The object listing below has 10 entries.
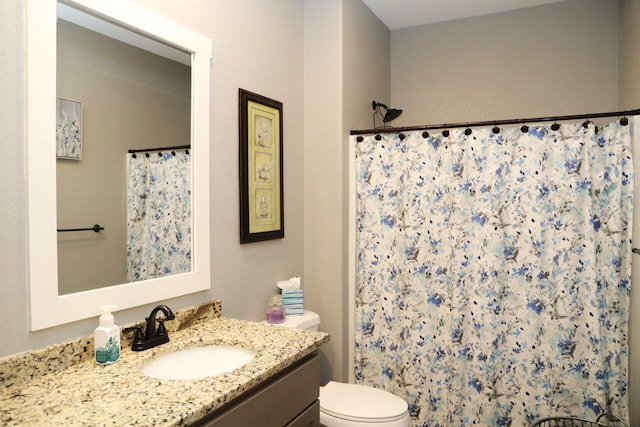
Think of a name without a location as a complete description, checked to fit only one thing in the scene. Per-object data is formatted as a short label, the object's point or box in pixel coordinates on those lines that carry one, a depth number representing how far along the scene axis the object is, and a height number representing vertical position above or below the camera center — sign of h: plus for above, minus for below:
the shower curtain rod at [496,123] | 1.94 +0.45
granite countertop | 0.97 -0.47
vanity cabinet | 1.14 -0.59
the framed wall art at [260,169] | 1.99 +0.21
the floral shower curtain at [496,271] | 2.01 -0.32
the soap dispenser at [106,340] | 1.27 -0.39
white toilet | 1.87 -0.92
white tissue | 2.25 -0.40
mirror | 1.18 +0.17
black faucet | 1.40 -0.42
